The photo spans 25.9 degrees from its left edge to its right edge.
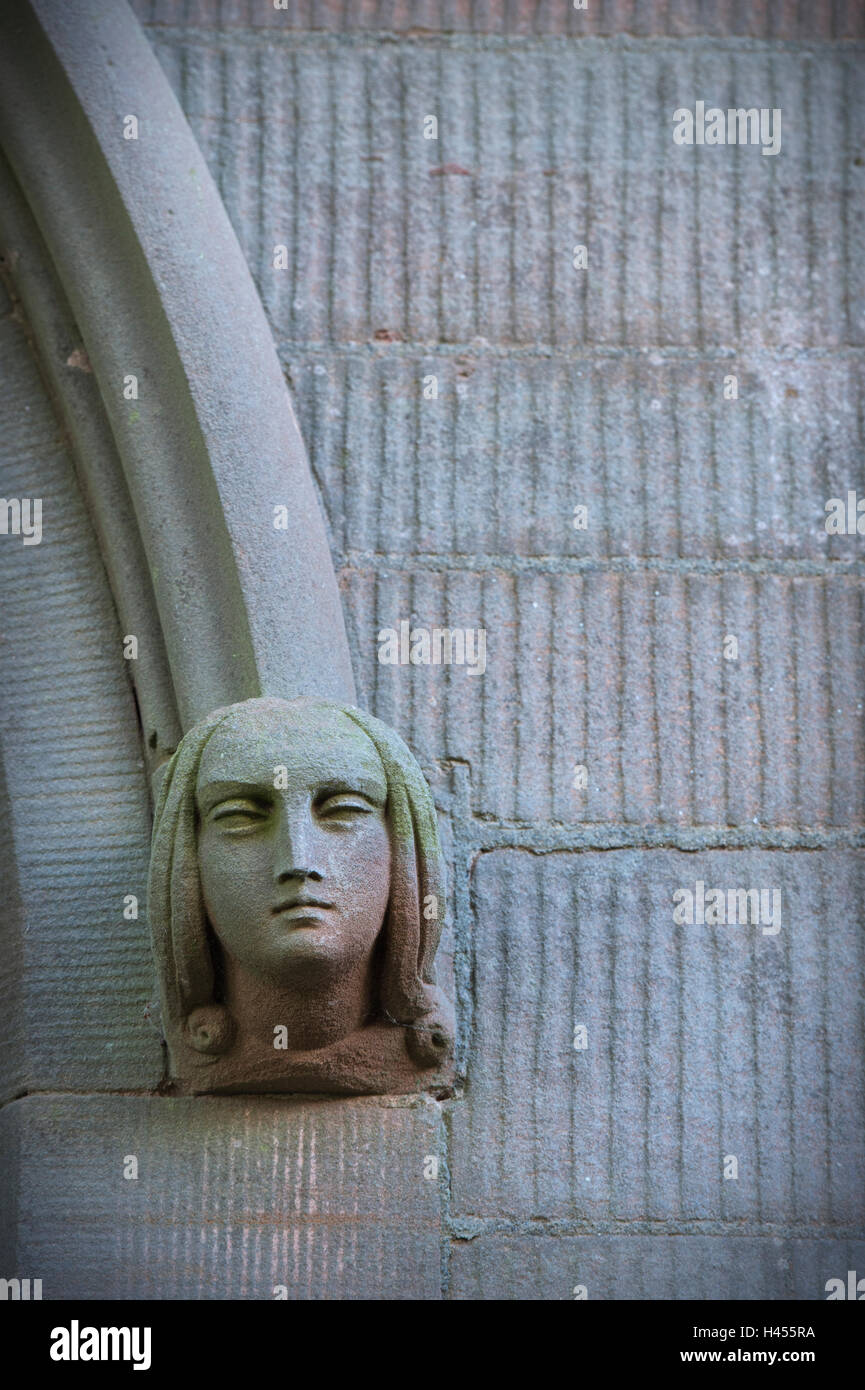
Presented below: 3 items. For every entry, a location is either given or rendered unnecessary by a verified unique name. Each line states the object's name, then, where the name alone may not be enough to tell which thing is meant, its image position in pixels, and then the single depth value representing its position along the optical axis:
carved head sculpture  2.46
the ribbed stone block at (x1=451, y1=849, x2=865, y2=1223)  2.63
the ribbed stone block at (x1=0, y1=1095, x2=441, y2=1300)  2.56
